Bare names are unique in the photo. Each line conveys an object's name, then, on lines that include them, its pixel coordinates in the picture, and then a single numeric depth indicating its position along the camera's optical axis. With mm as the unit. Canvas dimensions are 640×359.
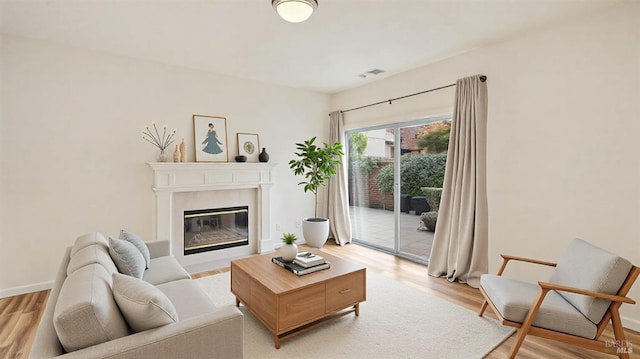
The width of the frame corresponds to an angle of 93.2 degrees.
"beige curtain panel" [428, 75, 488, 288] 3482
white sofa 1241
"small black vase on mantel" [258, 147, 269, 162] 4770
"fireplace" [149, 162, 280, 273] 3973
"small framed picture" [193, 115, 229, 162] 4293
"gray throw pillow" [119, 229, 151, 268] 2723
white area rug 2252
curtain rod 3438
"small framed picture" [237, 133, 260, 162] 4680
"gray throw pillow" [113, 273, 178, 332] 1420
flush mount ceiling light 2289
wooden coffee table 2308
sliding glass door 4215
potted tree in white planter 4738
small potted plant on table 2820
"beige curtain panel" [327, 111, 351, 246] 5438
